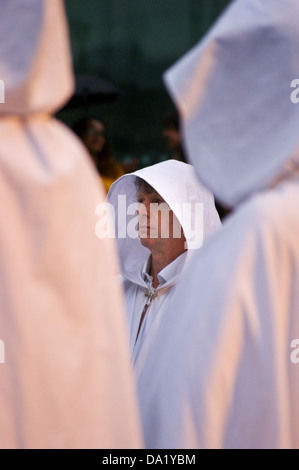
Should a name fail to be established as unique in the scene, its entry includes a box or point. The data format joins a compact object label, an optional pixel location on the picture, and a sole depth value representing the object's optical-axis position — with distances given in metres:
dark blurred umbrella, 16.48
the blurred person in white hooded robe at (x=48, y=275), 4.37
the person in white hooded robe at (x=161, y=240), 8.34
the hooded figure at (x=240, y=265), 4.75
